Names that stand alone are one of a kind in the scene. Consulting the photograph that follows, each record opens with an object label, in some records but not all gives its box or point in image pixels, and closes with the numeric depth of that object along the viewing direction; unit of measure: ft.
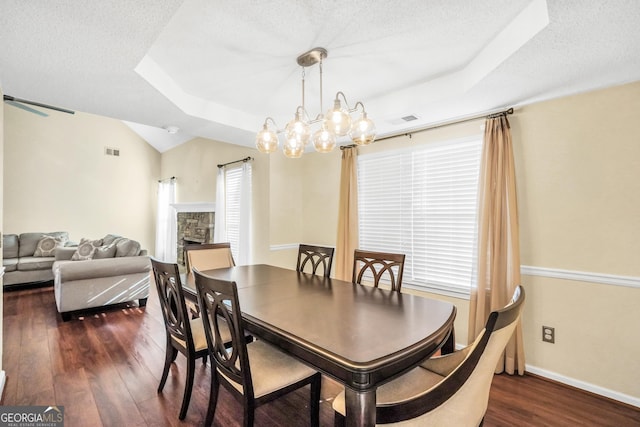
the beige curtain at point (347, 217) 12.03
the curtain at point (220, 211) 17.12
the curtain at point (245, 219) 14.89
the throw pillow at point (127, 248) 13.38
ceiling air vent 9.23
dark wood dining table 3.58
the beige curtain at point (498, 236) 7.99
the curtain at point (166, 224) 22.25
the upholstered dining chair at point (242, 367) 4.56
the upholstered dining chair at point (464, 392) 3.18
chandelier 6.34
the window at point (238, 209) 14.98
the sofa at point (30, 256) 16.11
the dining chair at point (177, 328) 6.07
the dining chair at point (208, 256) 9.82
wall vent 21.95
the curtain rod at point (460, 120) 8.32
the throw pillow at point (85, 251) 14.58
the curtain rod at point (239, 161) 15.12
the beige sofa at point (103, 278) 11.81
